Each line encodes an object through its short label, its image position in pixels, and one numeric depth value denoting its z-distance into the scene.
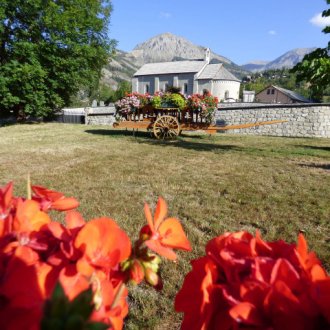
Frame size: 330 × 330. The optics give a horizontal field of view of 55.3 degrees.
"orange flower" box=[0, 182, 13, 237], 0.59
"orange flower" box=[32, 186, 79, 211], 0.78
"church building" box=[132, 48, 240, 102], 60.59
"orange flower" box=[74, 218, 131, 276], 0.53
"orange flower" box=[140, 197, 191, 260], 0.62
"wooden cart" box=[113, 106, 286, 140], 12.21
